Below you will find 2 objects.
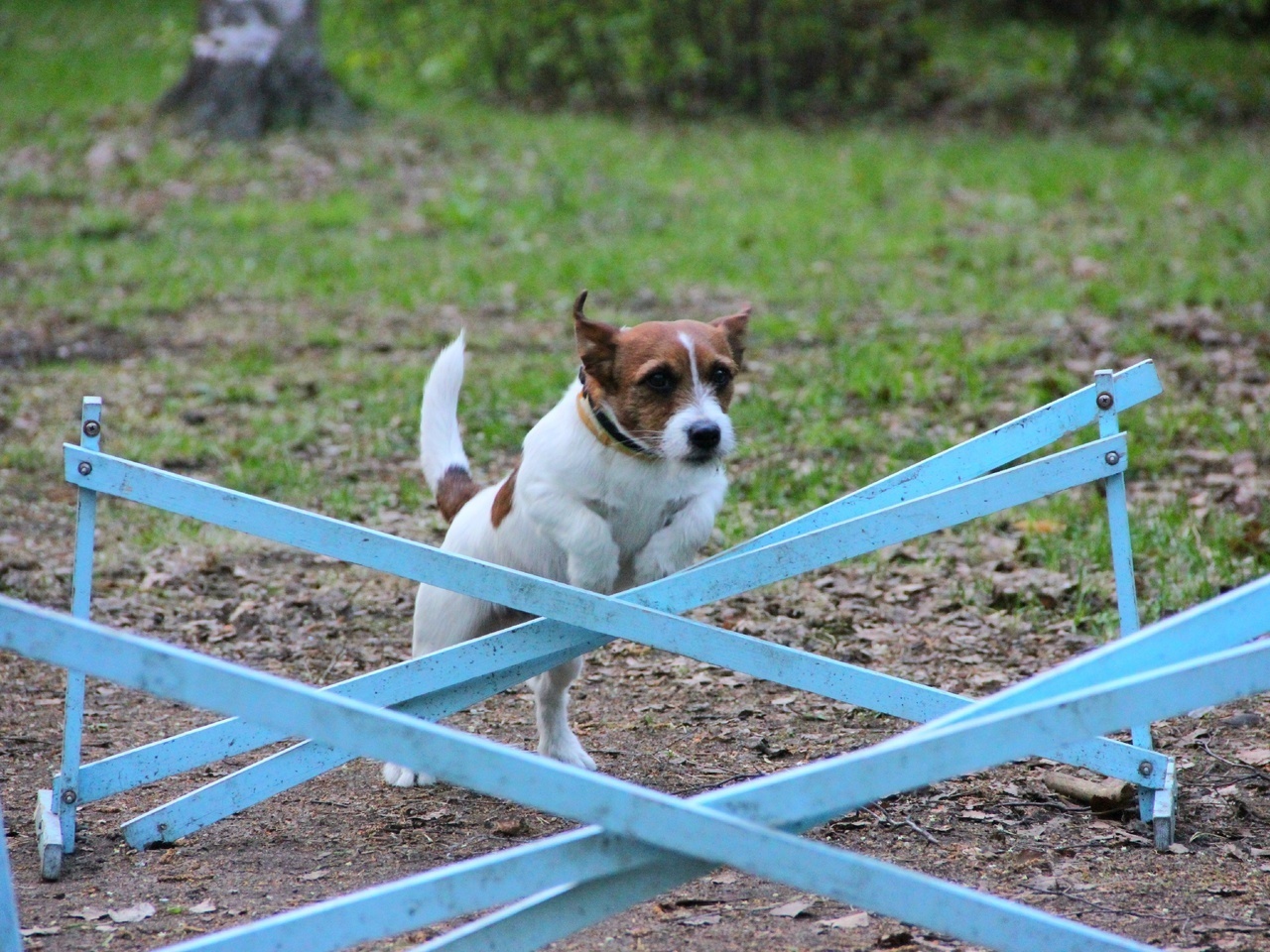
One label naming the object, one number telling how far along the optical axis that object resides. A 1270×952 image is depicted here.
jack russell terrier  7.14
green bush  32.25
